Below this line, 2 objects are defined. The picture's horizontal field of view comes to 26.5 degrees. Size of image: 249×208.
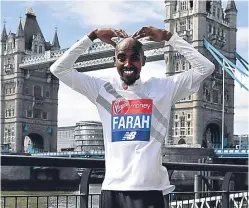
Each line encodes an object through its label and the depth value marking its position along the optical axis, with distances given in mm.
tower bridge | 37031
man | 1985
